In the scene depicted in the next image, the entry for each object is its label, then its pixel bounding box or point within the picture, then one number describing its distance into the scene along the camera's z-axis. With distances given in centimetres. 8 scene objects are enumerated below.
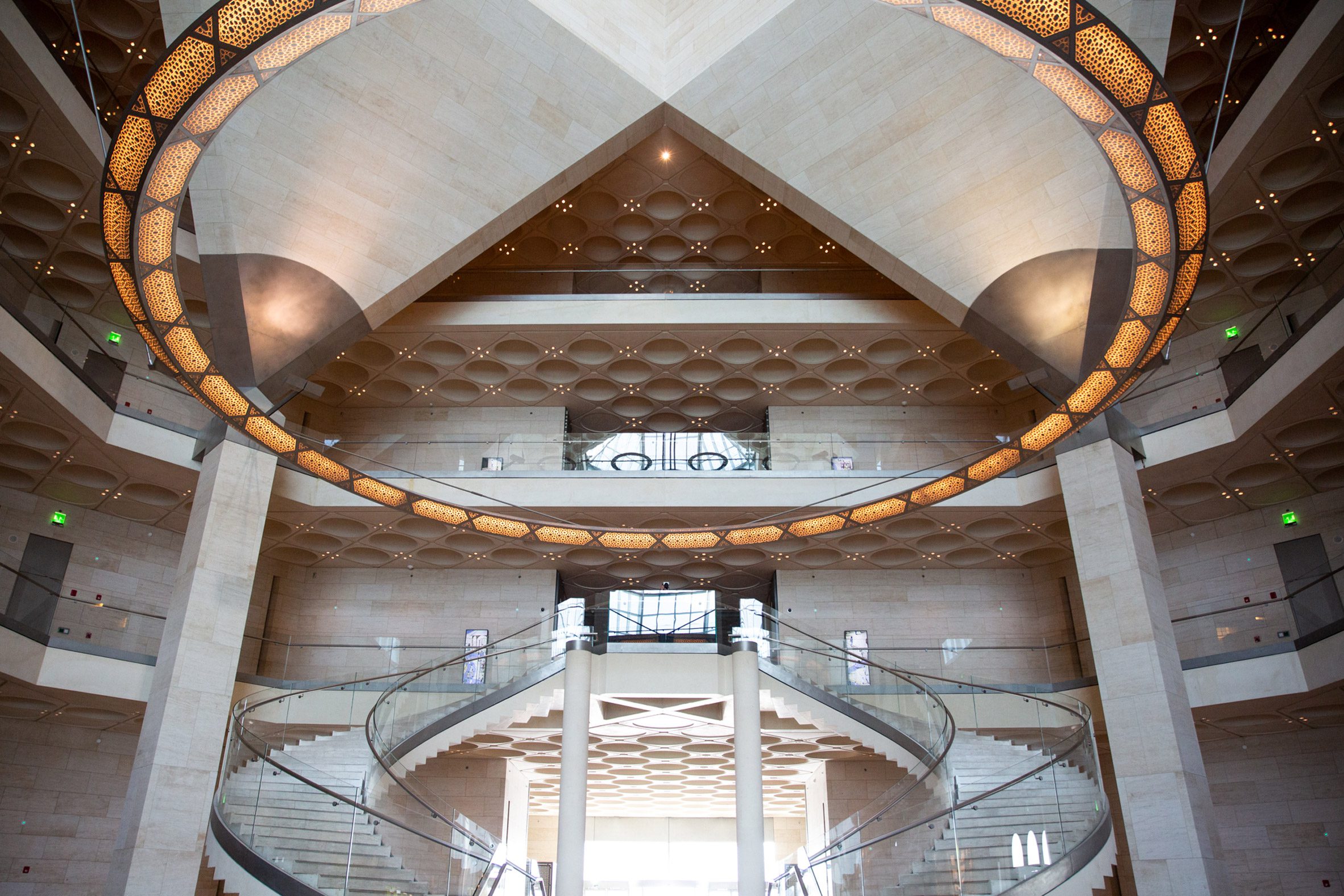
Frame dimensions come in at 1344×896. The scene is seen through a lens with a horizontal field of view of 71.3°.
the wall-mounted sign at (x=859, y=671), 1656
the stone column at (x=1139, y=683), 1273
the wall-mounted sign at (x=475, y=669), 1650
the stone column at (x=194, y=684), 1283
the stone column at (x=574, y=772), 1436
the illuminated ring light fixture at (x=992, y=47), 819
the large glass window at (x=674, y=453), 2030
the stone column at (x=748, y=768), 1429
